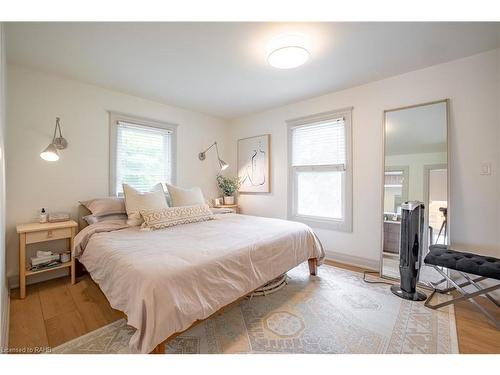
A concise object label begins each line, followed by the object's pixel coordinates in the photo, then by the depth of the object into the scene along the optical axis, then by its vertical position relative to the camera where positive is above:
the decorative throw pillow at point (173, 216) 2.28 -0.32
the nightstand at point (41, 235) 2.04 -0.48
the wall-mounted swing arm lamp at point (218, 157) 4.01 +0.60
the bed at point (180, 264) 1.14 -0.53
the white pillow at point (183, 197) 2.82 -0.11
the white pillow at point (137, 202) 2.41 -0.17
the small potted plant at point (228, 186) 4.16 +0.05
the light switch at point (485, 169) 2.06 +0.19
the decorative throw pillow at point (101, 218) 2.39 -0.34
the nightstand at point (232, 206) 4.09 -0.34
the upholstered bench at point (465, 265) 1.62 -0.61
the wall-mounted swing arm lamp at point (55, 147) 2.24 +0.48
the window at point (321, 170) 2.99 +0.27
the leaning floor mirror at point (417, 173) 2.27 +0.18
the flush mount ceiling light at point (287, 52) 1.82 +1.19
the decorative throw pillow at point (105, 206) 2.46 -0.20
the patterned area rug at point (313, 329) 1.43 -1.05
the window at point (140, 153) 2.99 +0.54
